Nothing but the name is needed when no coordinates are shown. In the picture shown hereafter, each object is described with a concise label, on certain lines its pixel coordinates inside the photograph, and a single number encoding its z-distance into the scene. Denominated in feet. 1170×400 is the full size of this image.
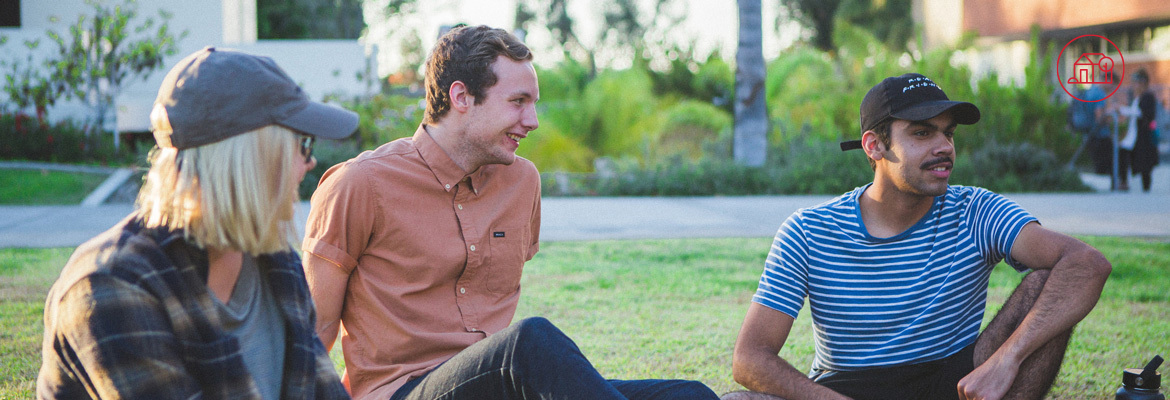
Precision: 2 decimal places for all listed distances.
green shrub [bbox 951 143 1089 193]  41.09
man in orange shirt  8.21
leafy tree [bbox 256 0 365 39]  106.22
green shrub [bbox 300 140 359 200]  38.27
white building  56.90
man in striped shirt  8.95
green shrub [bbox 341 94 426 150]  44.34
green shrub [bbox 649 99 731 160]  46.68
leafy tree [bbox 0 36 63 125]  44.62
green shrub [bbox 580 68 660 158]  49.57
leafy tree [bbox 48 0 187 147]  43.88
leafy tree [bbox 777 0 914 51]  119.96
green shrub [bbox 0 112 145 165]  42.47
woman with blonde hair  5.23
